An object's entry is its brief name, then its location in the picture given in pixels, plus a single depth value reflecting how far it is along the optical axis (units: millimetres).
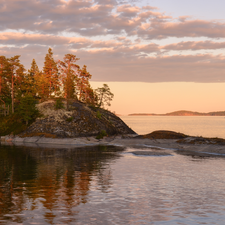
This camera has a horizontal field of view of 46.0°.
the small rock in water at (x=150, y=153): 39047
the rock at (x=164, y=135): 56100
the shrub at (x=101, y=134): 65744
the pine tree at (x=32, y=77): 95125
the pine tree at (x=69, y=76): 80750
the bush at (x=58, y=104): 74062
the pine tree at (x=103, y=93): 84000
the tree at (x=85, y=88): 89000
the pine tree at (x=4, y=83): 78656
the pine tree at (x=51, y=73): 96612
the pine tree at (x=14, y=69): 78625
